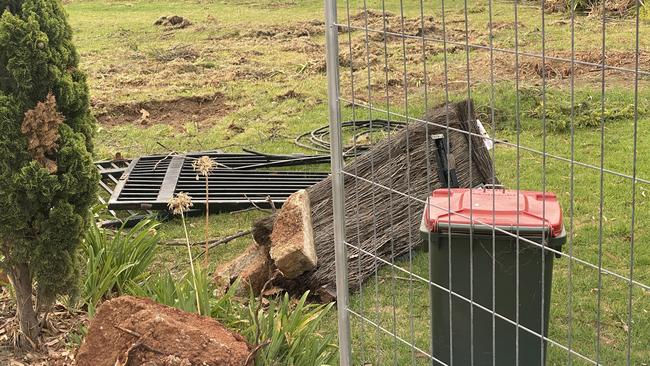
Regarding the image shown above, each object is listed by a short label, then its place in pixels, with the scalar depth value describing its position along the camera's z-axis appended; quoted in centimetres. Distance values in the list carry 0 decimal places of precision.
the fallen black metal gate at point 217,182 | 751
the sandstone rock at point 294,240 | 562
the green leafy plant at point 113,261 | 536
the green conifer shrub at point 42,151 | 452
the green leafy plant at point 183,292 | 467
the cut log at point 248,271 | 580
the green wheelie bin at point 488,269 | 357
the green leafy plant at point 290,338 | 429
